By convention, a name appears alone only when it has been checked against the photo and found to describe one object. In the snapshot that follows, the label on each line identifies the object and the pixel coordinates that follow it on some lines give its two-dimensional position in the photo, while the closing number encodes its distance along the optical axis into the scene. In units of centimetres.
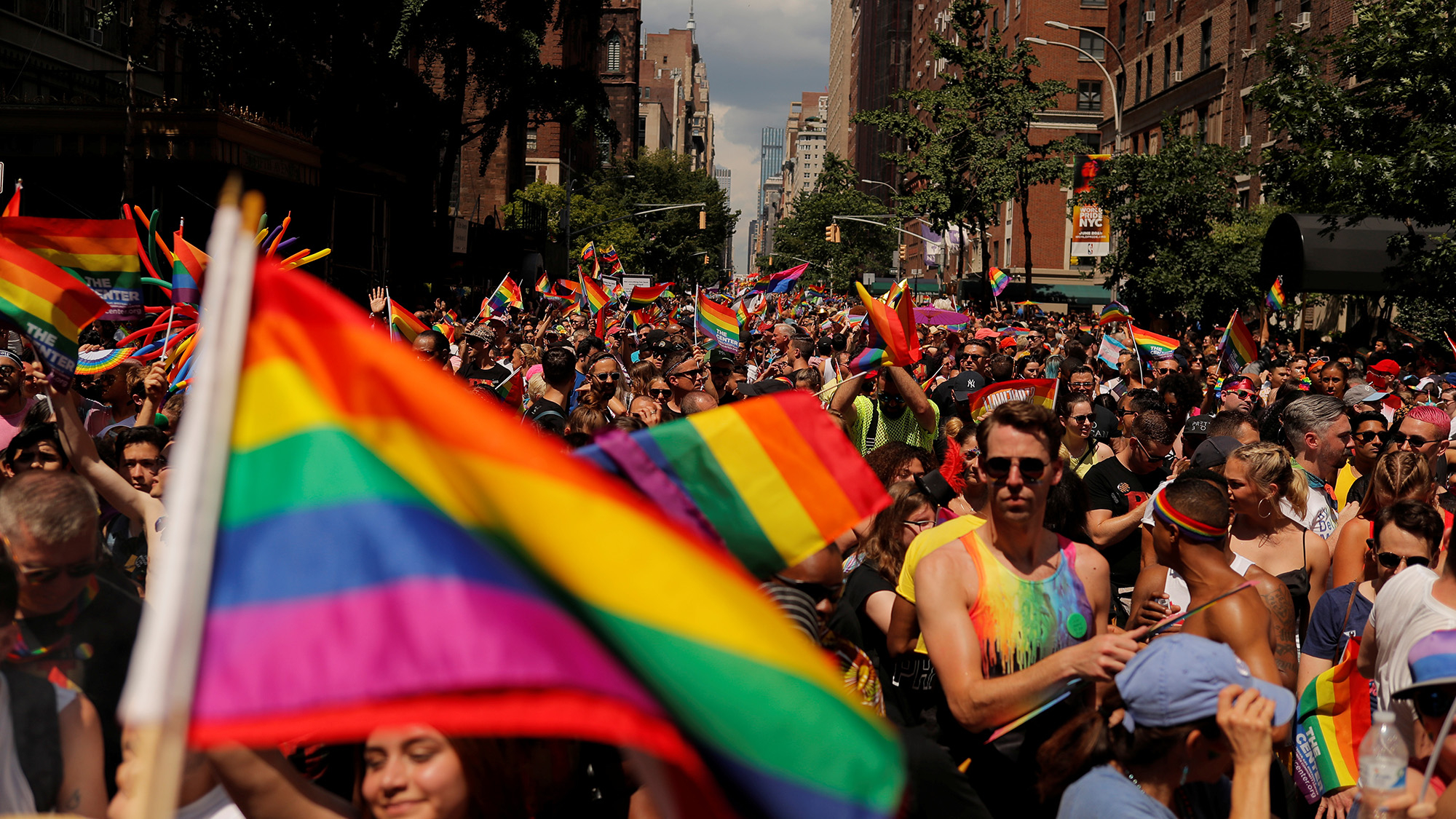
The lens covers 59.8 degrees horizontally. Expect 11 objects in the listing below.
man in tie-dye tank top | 359
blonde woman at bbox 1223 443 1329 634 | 556
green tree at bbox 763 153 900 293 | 8612
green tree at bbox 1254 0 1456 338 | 1590
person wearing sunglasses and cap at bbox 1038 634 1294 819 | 295
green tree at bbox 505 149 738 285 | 6344
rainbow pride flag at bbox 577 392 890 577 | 307
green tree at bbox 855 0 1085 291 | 4662
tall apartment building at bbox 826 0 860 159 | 18100
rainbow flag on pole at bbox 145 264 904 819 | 181
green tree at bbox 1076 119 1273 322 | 2939
